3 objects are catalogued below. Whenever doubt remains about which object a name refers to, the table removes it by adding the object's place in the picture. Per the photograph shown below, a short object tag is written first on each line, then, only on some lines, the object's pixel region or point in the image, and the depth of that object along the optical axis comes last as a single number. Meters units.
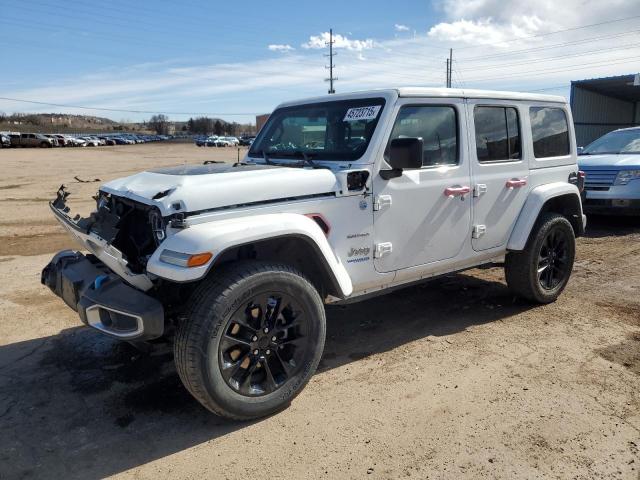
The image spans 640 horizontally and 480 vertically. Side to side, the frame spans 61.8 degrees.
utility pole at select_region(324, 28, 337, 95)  63.08
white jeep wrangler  3.08
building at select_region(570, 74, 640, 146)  23.89
